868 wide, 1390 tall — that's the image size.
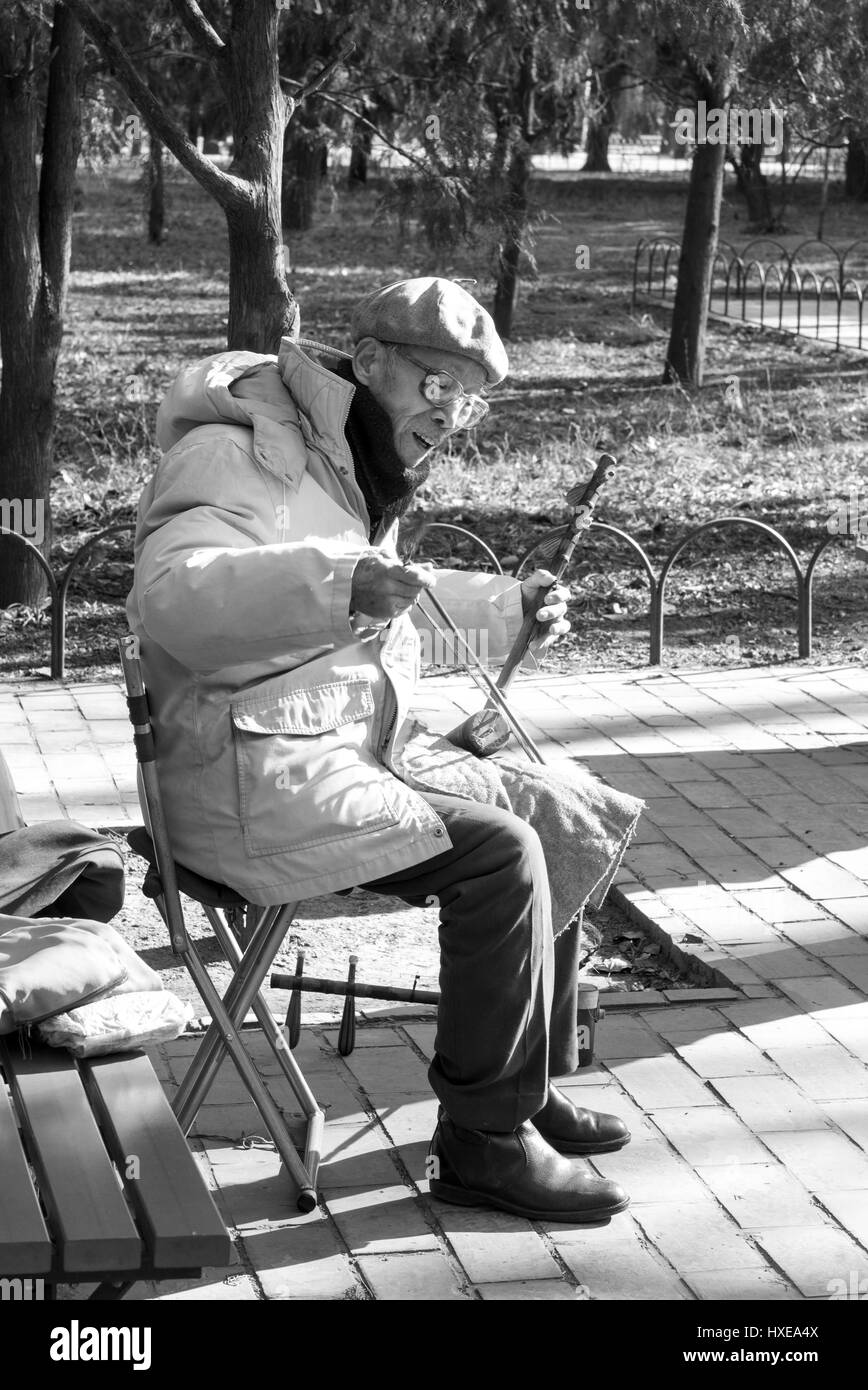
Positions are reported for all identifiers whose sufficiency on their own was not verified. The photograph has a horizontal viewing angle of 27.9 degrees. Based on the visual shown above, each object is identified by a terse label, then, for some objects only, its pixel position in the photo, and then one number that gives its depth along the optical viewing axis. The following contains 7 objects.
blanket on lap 3.47
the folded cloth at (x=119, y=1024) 2.73
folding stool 3.08
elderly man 2.95
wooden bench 2.25
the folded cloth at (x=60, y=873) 3.05
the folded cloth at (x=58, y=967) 2.70
